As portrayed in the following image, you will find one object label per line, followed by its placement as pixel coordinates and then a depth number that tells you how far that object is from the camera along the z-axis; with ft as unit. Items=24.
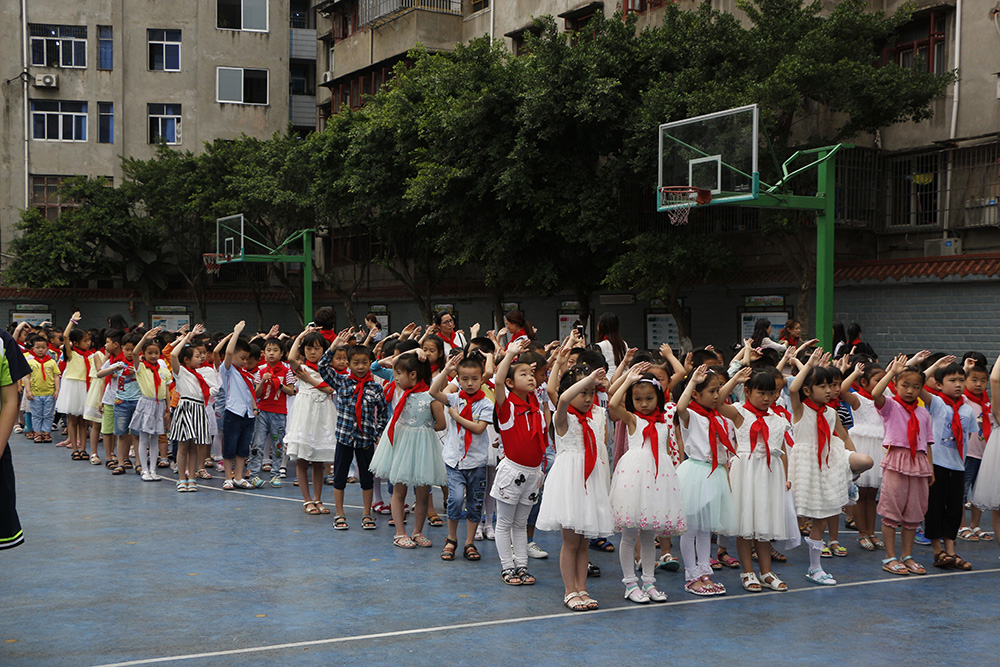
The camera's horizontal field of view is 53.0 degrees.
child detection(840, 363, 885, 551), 25.48
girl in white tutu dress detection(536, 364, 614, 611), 19.10
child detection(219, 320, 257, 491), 32.94
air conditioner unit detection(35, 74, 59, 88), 112.16
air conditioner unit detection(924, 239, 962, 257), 54.70
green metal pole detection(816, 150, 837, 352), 41.93
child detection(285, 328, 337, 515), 29.81
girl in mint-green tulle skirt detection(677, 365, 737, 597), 20.29
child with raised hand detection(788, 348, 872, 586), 21.79
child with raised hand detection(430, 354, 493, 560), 23.59
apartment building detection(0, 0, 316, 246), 112.68
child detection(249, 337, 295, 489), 33.96
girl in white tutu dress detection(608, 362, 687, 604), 19.27
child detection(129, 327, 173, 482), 35.09
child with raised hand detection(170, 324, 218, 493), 33.37
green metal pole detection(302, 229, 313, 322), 75.61
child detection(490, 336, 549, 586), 21.11
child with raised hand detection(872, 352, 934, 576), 22.57
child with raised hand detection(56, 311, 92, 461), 43.24
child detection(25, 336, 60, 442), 47.96
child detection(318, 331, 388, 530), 26.96
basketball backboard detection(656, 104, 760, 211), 44.04
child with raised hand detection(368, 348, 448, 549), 24.80
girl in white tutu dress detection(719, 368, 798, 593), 20.51
